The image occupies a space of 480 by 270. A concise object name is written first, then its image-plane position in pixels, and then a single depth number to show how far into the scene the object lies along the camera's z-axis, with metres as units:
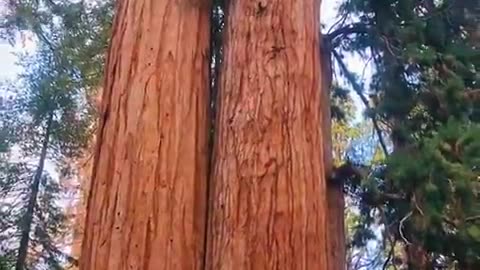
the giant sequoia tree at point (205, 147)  1.92
